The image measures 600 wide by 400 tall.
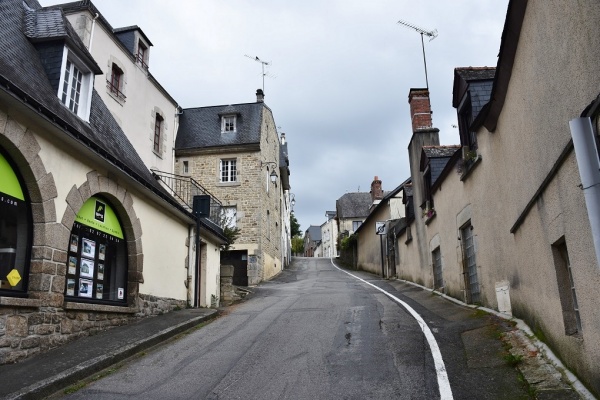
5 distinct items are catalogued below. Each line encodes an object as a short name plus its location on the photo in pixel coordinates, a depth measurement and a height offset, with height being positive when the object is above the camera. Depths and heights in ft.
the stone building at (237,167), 80.53 +22.08
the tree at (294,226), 203.93 +29.98
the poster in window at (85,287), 26.52 +0.96
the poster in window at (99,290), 28.37 +0.85
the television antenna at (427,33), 62.03 +32.12
